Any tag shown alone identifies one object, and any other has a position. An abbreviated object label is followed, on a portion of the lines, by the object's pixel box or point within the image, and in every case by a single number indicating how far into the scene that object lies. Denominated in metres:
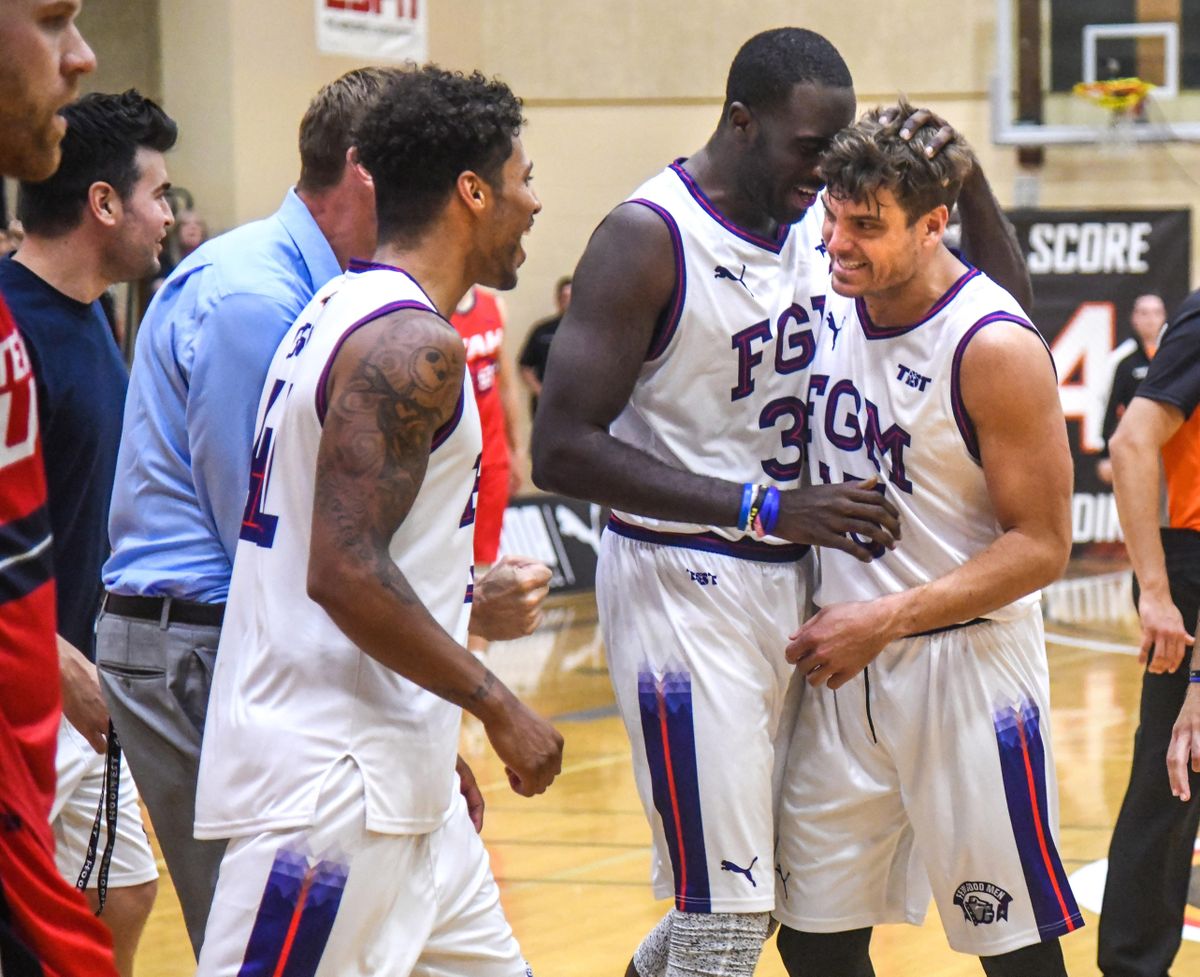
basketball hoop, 25.58
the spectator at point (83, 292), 6.95
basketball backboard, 25.30
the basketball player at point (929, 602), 6.52
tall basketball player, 6.80
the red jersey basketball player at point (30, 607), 3.79
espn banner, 24.08
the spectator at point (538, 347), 26.09
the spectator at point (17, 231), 7.71
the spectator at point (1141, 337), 23.55
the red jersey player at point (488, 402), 15.31
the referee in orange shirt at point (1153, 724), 8.35
